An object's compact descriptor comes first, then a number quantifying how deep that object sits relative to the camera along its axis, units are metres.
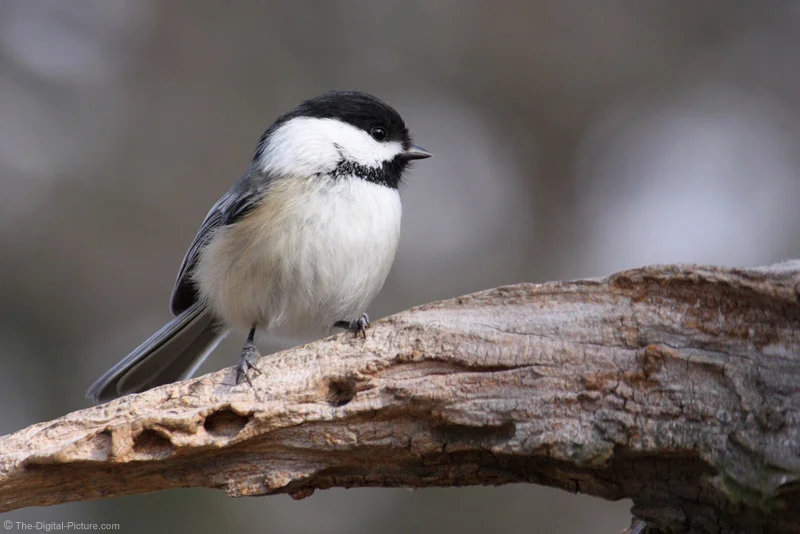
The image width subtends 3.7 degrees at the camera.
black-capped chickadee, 3.27
